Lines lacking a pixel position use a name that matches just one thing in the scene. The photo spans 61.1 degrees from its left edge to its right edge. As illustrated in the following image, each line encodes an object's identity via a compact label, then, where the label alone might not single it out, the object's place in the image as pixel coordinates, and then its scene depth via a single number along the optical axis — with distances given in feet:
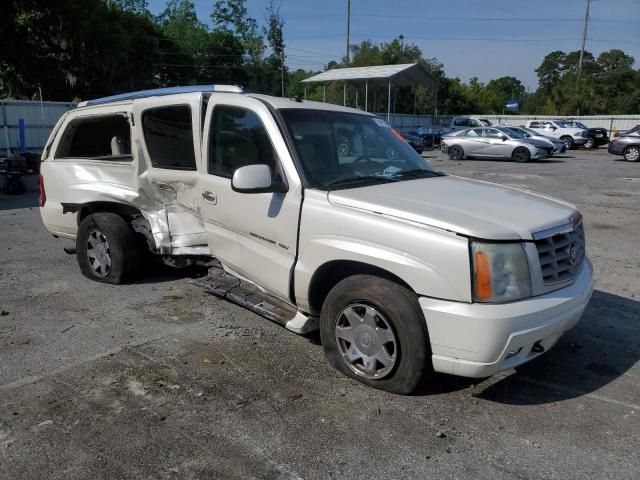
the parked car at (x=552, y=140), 81.64
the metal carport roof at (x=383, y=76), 107.24
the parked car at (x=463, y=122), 112.98
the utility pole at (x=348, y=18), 143.11
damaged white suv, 10.20
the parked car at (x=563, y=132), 108.99
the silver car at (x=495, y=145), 76.84
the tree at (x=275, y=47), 212.23
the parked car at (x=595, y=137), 109.29
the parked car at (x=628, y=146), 79.51
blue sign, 211.41
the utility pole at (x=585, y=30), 171.83
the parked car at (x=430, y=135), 111.04
